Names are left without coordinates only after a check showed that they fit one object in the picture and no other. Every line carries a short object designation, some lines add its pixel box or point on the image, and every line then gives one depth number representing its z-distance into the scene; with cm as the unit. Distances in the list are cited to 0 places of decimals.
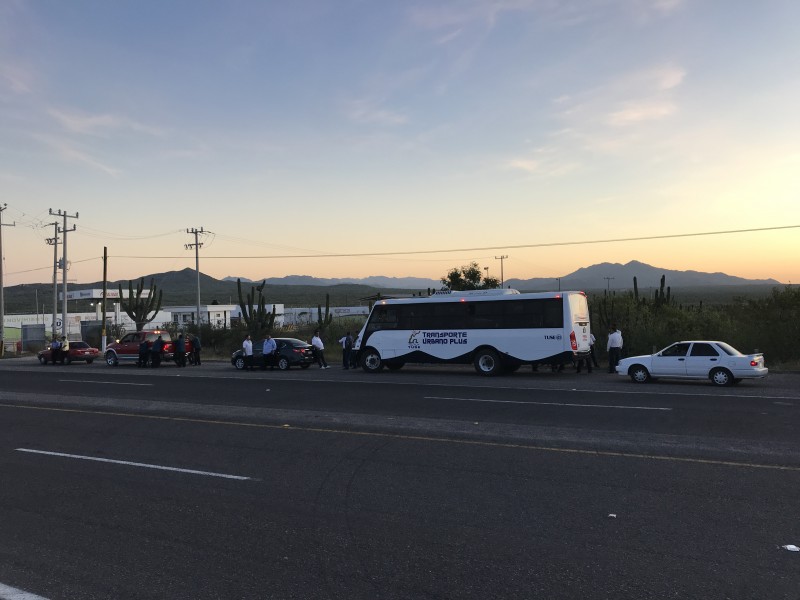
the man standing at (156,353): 3272
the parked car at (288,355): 2898
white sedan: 1867
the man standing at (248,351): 2891
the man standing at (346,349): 2876
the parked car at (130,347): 3384
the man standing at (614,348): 2406
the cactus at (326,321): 4609
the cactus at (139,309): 5112
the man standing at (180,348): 3241
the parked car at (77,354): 3831
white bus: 2286
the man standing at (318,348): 2928
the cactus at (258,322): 4427
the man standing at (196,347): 3353
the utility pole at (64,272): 4967
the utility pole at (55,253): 5426
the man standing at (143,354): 3272
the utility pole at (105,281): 4671
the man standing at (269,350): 2884
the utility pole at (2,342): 5072
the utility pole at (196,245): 6463
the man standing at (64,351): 3806
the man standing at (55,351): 3800
